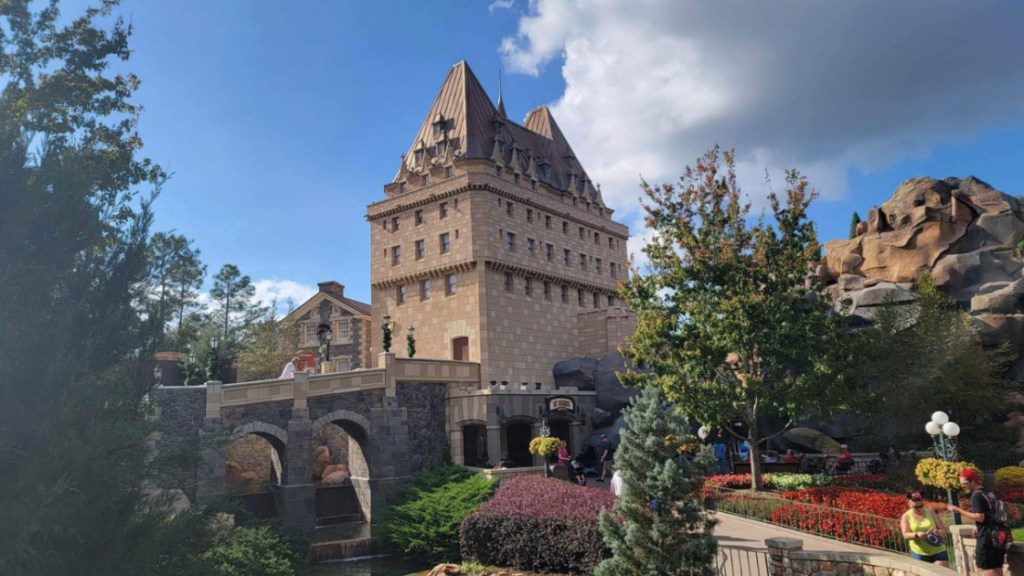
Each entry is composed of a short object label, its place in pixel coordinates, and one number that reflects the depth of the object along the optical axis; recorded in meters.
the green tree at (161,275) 11.35
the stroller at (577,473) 27.84
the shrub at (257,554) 19.22
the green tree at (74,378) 9.11
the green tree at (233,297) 57.25
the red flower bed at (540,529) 17.69
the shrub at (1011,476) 21.08
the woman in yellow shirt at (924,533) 12.38
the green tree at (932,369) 28.61
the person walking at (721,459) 29.19
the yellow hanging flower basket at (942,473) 14.09
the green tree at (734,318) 21.92
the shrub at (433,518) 24.20
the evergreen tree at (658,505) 12.58
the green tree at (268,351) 45.84
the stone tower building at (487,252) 41.06
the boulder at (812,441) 33.34
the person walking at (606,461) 30.19
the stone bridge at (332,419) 28.34
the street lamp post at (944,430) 14.47
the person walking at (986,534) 10.42
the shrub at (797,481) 22.16
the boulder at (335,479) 38.06
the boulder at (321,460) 41.38
